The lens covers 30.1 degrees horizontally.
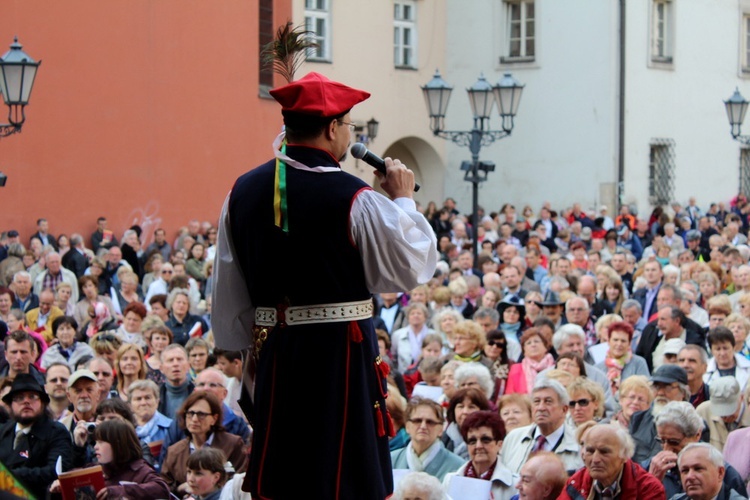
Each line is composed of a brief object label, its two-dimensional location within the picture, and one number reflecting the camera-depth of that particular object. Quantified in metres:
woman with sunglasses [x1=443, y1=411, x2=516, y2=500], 7.23
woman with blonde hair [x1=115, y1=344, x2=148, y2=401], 9.55
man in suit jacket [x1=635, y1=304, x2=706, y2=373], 11.27
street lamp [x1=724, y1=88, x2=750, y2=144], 23.33
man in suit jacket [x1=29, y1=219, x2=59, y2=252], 19.47
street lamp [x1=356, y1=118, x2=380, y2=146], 25.92
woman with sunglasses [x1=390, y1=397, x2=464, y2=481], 7.66
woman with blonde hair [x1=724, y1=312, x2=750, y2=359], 10.38
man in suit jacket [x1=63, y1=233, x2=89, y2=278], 17.98
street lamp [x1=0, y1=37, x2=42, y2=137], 12.64
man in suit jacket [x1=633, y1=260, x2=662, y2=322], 14.09
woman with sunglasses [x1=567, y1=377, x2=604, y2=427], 8.20
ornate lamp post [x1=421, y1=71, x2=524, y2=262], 17.77
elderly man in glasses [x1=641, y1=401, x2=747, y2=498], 7.10
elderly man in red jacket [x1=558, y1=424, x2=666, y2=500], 6.60
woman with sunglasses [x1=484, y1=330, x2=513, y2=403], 10.42
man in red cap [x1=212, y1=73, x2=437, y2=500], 4.19
